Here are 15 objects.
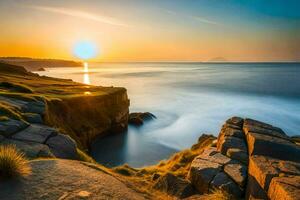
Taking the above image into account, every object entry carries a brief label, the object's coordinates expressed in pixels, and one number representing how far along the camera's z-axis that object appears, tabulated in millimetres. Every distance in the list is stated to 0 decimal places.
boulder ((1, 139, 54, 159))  8563
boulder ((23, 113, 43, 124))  12859
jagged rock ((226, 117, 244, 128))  13039
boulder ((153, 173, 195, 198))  8283
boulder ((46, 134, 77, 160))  9674
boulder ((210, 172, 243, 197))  7748
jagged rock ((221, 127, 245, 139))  11339
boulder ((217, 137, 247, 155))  10111
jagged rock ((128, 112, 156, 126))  37507
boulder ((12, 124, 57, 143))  9881
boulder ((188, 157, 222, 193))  8380
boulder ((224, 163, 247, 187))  8013
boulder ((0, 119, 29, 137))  9824
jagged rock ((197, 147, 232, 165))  9401
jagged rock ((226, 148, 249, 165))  9199
